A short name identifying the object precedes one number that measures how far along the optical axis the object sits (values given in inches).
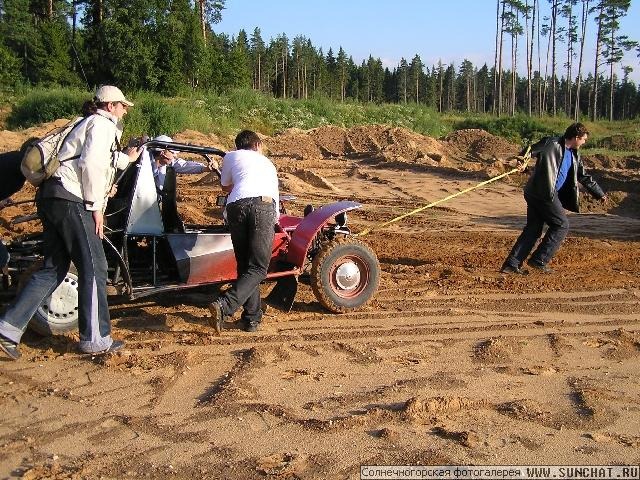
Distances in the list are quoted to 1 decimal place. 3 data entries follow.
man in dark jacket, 314.8
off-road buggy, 227.9
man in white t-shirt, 223.0
